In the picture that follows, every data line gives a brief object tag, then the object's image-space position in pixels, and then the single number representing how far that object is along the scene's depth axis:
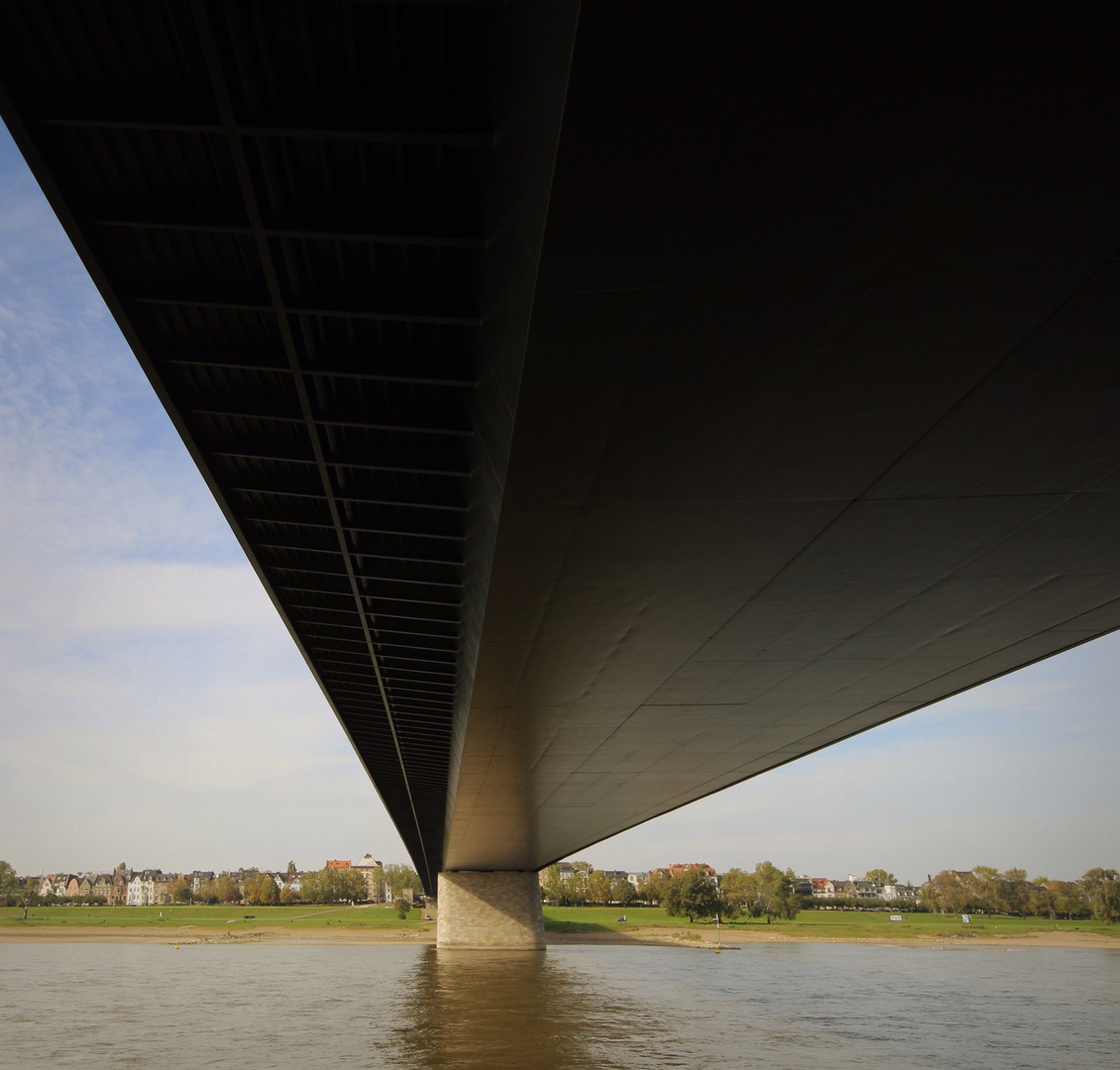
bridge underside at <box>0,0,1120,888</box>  4.39
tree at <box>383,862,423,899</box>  189.38
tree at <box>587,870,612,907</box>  148.50
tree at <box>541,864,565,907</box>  145.62
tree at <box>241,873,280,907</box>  186.50
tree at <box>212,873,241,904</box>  193.88
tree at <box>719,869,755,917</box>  132.50
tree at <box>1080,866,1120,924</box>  138.38
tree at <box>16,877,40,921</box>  164.12
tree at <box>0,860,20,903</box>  166.00
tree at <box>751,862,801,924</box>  128.38
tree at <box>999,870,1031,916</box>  156.88
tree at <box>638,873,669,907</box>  149.57
